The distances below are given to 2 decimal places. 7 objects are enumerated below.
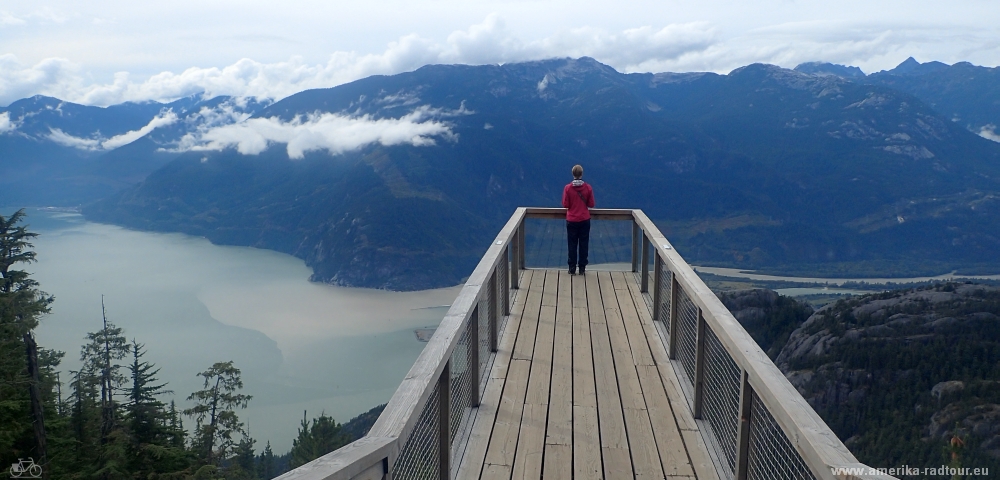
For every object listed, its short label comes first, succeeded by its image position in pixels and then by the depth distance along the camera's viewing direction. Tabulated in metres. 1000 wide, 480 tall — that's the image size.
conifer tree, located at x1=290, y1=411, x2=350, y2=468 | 32.00
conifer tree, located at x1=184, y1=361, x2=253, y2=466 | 27.41
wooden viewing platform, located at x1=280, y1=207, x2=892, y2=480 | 2.40
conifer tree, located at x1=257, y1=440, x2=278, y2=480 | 40.72
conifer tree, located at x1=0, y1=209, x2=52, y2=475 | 16.50
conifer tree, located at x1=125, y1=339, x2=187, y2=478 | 21.19
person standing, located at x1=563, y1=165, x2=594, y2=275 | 8.01
